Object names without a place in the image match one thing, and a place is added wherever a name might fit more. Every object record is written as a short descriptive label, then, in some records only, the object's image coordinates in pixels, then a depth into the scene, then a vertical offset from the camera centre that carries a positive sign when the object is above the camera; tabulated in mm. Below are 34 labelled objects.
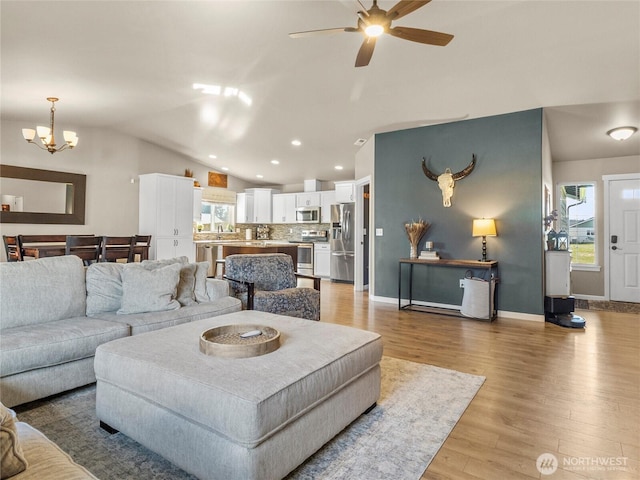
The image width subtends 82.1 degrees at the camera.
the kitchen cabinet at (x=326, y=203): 8758 +926
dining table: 3971 -113
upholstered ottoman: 1426 -683
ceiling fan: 2377 +1490
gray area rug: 1657 -1023
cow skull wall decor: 5005 +871
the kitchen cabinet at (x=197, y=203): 8164 +870
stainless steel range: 8742 -173
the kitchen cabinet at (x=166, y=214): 7047 +549
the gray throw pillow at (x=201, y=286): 3375 -413
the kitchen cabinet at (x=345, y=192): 8055 +1114
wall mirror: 5547 +733
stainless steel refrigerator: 7781 -4
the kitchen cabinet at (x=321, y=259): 8578 -409
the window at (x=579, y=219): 6262 +400
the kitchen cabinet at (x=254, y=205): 9550 +953
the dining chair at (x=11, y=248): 4300 -78
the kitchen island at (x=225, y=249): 6984 -158
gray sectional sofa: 2164 -531
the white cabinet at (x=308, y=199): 8904 +1042
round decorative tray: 1791 -519
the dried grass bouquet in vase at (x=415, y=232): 5246 +142
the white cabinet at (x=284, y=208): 9242 +868
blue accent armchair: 3689 -485
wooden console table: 4594 -336
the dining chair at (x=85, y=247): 3867 -60
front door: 5812 +36
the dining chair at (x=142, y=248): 4590 -87
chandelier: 4700 +1393
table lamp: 4602 +179
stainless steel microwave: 8836 +668
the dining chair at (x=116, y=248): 4090 -81
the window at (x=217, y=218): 9055 +614
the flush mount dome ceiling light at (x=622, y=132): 4719 +1430
